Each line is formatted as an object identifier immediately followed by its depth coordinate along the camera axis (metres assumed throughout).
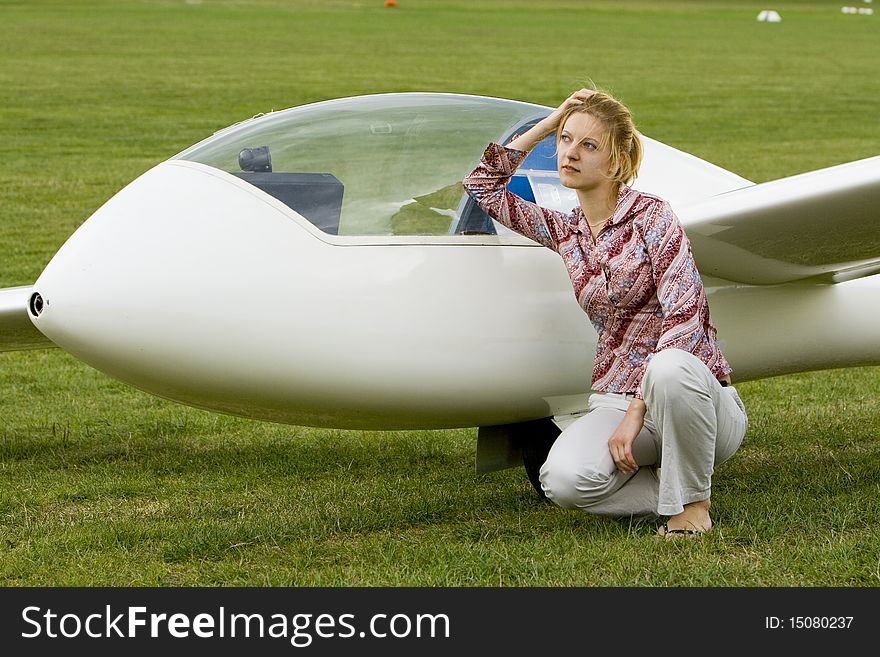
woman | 8.44
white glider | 8.54
